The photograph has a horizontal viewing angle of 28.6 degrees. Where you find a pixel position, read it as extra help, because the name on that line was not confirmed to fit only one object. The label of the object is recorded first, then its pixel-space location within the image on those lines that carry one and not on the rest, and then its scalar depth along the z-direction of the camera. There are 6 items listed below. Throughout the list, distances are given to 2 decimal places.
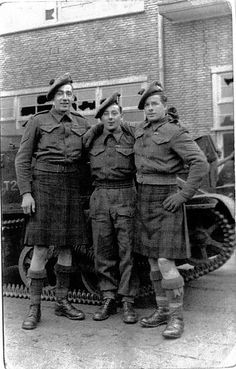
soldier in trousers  4.05
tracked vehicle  4.79
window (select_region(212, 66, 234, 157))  6.26
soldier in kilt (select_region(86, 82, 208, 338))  3.66
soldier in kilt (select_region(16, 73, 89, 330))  4.06
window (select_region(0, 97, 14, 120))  4.88
